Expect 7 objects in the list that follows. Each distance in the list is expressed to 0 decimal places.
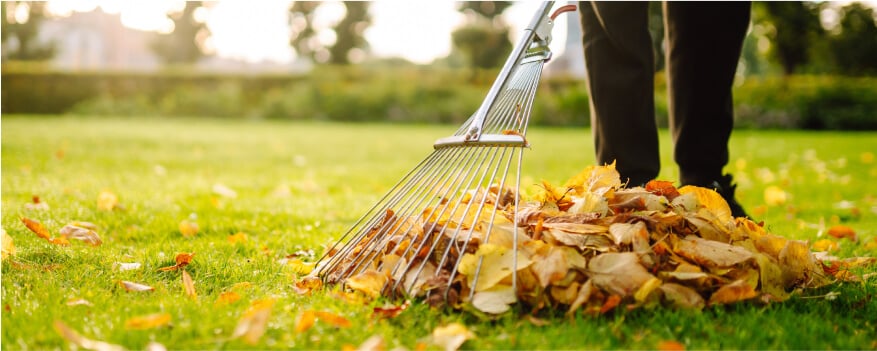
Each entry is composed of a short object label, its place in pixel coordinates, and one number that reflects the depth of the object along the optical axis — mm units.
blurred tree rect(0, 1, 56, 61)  31672
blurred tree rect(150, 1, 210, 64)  38562
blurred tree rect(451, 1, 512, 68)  27688
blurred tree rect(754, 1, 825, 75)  26983
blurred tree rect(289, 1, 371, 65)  35969
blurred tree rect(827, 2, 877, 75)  28062
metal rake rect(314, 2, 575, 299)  1721
